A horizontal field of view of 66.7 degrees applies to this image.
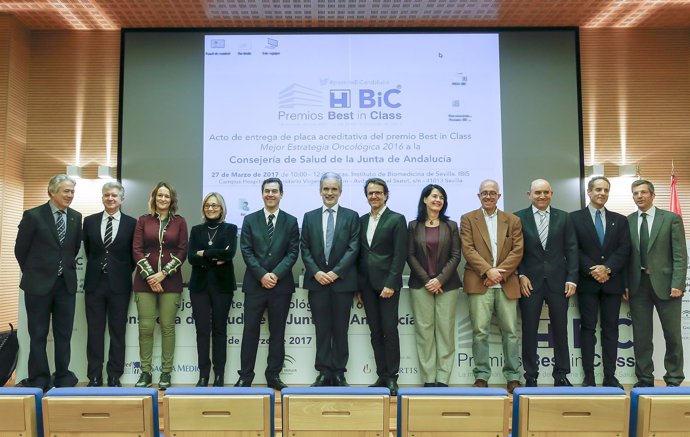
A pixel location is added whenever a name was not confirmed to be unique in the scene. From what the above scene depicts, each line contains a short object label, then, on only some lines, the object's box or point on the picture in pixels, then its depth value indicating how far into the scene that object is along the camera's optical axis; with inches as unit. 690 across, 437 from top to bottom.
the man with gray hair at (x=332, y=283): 145.9
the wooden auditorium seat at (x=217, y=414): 64.7
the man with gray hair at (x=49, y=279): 144.5
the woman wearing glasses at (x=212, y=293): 146.9
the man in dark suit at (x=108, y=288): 148.6
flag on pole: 217.5
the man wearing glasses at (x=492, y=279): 145.5
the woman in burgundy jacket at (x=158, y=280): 146.9
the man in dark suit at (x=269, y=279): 146.3
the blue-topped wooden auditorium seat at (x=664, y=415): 64.0
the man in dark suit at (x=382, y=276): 144.9
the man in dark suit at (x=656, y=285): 148.9
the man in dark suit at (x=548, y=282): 146.4
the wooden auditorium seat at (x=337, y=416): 64.7
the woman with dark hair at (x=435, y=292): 145.3
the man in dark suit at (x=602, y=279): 148.2
